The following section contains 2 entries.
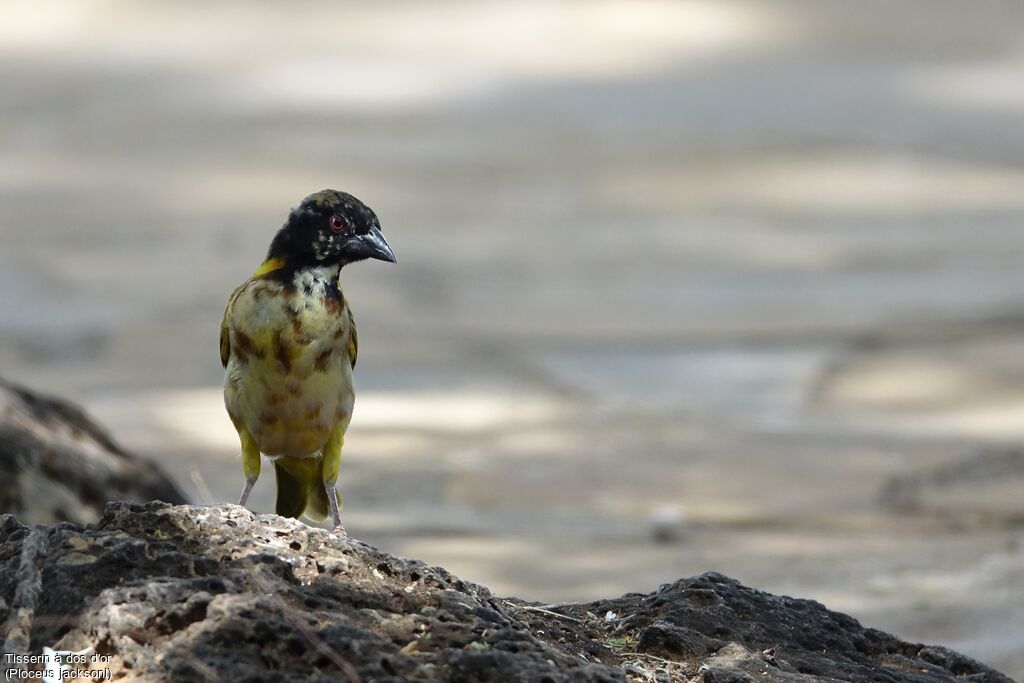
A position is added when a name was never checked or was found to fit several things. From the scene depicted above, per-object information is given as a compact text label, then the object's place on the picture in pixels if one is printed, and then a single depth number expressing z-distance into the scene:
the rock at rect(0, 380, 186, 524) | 11.94
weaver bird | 9.44
